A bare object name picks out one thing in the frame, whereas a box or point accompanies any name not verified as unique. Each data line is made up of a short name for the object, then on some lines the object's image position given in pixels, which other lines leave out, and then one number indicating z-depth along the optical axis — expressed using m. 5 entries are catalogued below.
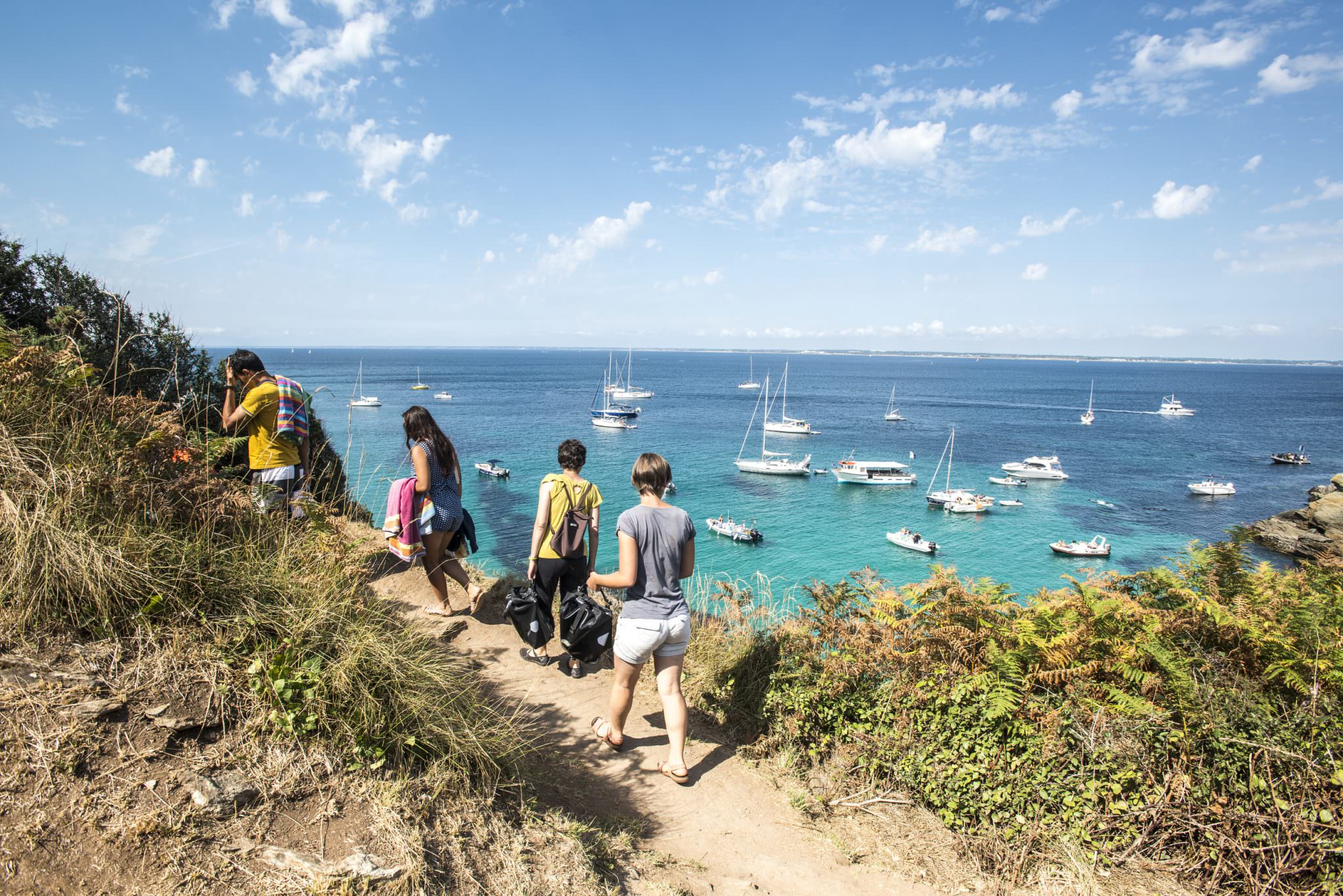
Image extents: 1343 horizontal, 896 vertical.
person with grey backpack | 4.82
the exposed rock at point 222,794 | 2.41
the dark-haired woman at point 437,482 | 5.27
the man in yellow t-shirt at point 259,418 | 4.91
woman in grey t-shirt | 3.85
